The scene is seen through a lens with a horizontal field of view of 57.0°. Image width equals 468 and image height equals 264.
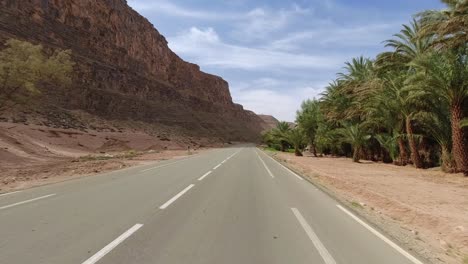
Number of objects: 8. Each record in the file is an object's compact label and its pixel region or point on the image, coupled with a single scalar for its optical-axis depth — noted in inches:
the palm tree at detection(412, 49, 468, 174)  849.5
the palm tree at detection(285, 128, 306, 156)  2156.7
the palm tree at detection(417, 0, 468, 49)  741.9
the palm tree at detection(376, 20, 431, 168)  1139.9
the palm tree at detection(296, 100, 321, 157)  2095.2
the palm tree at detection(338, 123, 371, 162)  1536.7
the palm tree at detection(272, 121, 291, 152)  2468.0
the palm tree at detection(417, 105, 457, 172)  996.2
